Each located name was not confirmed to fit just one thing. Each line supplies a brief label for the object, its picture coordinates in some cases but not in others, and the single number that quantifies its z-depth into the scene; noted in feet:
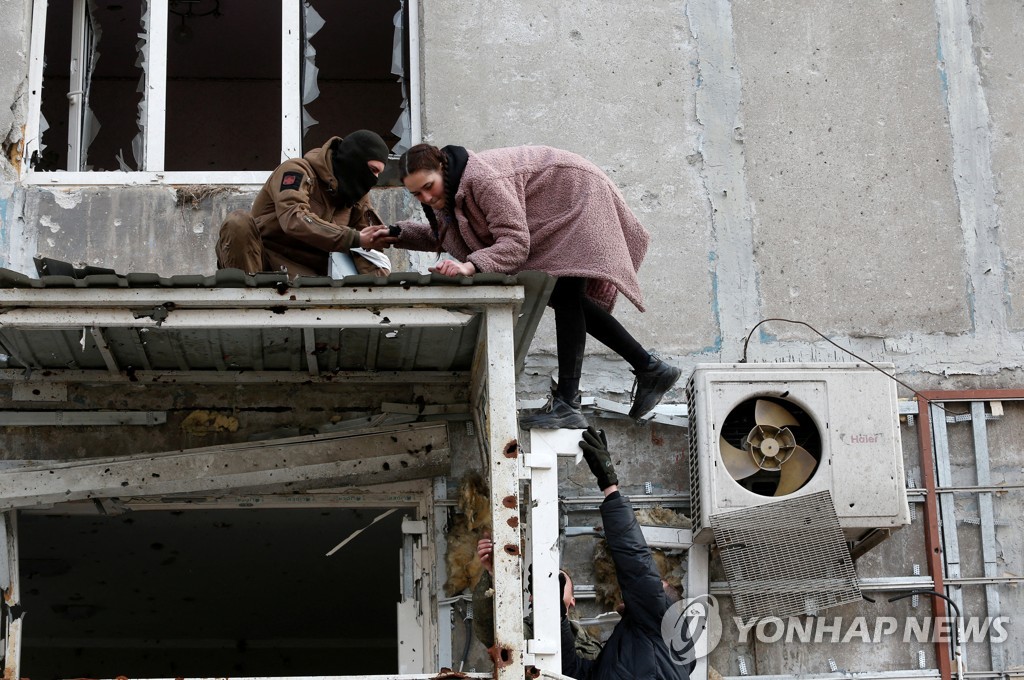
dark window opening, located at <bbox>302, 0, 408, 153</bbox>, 35.94
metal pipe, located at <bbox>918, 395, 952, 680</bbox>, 22.95
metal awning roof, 18.19
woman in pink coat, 19.63
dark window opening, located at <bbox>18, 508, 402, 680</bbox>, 31.48
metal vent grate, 21.48
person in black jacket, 19.71
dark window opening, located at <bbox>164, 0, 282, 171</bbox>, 40.73
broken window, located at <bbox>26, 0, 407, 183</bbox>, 25.71
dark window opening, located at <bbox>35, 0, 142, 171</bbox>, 34.22
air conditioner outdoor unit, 22.04
